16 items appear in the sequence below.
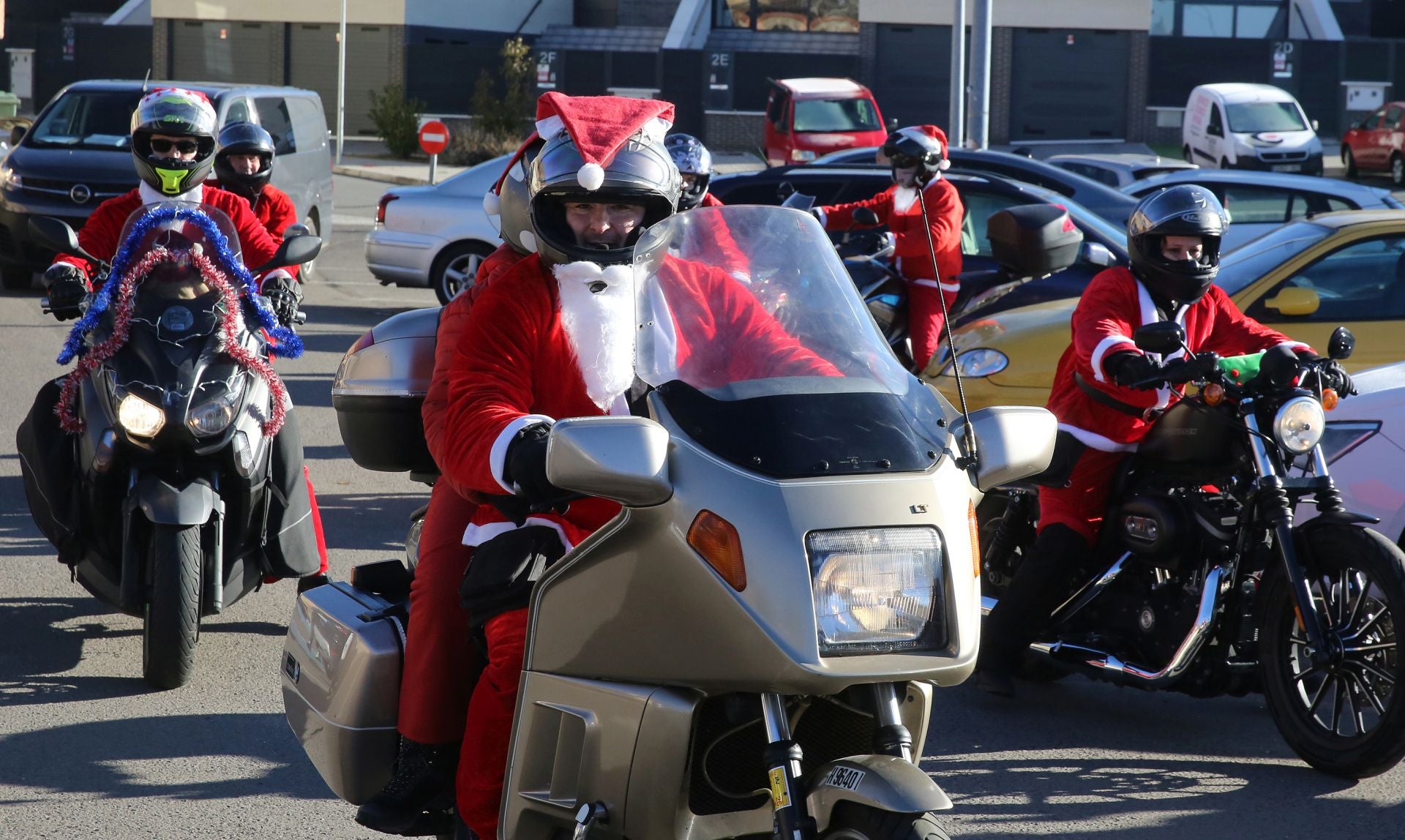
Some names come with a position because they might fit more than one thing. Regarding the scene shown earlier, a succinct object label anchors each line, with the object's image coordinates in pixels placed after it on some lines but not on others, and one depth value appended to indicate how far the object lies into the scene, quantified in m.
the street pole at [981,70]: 19.59
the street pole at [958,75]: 20.28
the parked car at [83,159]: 15.65
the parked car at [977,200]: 10.47
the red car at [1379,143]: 33.00
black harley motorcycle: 4.77
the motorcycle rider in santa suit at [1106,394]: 5.34
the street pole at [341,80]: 34.22
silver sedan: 15.05
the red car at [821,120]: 29.47
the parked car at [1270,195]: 13.23
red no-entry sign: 27.08
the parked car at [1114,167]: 16.66
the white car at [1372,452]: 5.84
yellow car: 7.27
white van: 30.53
